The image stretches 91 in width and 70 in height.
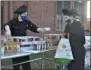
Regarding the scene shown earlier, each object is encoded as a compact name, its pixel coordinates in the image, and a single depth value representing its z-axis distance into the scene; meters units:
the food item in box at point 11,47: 4.31
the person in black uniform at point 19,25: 4.76
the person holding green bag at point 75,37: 4.24
